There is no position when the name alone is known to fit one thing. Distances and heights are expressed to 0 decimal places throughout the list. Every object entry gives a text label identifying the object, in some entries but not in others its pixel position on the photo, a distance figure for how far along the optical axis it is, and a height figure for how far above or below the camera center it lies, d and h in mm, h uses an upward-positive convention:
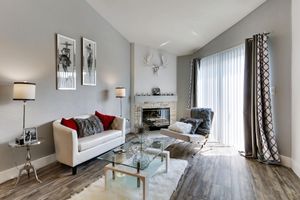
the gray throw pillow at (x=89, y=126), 2755 -530
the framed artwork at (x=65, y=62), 2853 +738
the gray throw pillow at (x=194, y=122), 3422 -542
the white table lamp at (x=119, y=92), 3925 +189
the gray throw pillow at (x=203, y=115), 3514 -395
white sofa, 2342 -799
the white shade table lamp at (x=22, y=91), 2060 +112
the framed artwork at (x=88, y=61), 3326 +875
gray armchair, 3126 -717
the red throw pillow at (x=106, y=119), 3323 -459
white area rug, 1852 -1213
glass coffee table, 1830 -848
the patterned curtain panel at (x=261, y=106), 2702 -125
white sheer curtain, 3347 +188
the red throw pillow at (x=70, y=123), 2596 -426
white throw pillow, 3269 -635
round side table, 2111 -942
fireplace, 4968 -637
